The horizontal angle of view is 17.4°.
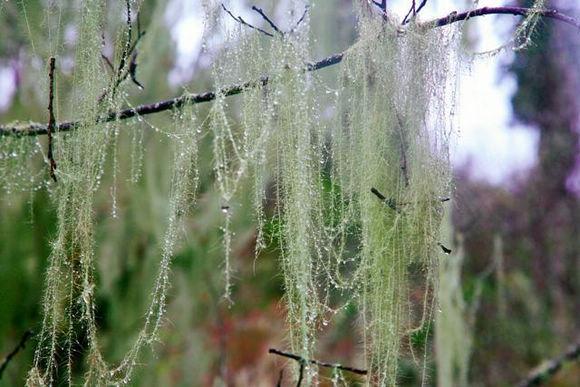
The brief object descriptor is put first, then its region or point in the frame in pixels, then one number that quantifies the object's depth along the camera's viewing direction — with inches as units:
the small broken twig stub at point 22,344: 86.3
